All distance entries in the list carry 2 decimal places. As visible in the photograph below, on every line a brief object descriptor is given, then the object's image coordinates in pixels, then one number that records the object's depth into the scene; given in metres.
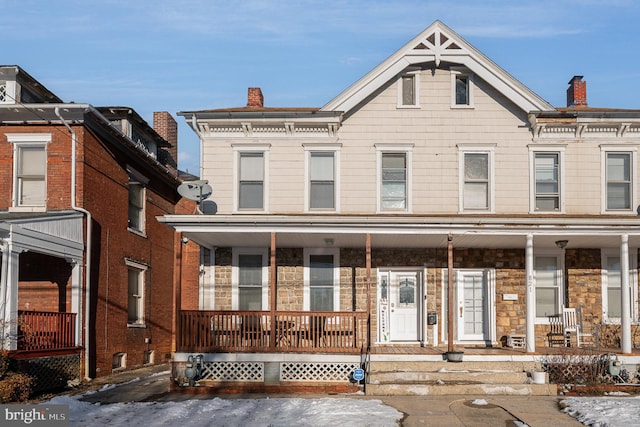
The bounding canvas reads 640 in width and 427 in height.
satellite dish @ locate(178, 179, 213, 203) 16.59
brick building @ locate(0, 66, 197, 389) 14.54
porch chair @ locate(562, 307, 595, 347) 16.59
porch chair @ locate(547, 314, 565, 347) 17.75
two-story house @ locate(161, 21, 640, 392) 18.14
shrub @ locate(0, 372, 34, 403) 12.22
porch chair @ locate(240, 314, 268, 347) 15.42
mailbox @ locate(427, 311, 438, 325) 17.92
